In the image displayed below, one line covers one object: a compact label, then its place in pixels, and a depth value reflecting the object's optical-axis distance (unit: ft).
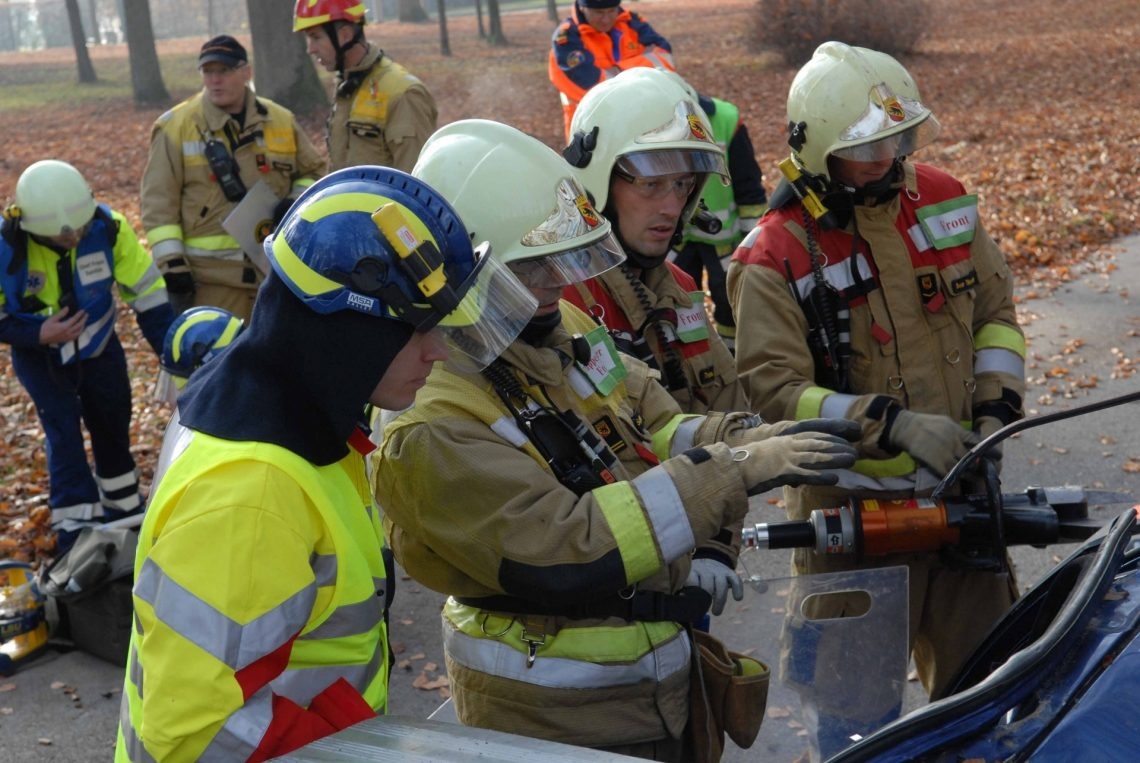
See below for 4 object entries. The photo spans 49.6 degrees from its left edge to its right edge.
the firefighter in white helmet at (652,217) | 11.15
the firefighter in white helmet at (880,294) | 11.70
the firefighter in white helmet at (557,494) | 7.94
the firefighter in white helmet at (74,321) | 19.53
